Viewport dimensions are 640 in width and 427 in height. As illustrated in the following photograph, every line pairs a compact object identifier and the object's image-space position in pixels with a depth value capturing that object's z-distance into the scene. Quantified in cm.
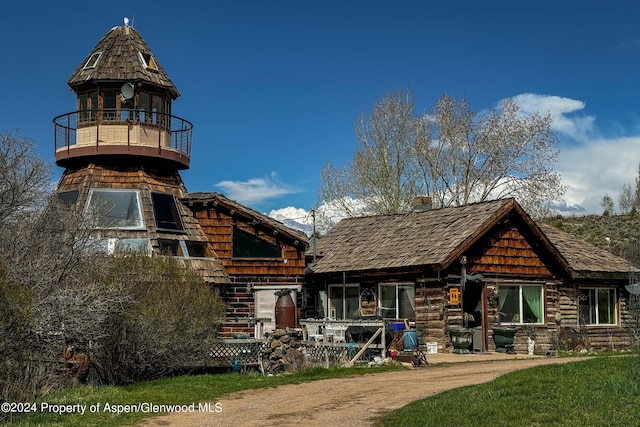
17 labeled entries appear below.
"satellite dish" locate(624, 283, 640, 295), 2785
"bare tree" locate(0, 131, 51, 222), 1970
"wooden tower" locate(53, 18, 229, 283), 2927
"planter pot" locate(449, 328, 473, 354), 2655
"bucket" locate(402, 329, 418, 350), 2453
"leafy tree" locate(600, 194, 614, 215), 7786
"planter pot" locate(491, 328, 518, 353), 2742
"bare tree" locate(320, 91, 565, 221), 4562
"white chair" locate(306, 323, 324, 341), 2449
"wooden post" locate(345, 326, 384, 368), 2186
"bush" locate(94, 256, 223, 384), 1867
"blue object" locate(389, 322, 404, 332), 2585
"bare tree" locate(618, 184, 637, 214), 7825
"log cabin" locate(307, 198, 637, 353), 2730
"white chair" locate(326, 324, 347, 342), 2371
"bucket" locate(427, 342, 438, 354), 2645
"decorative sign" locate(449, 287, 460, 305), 2706
